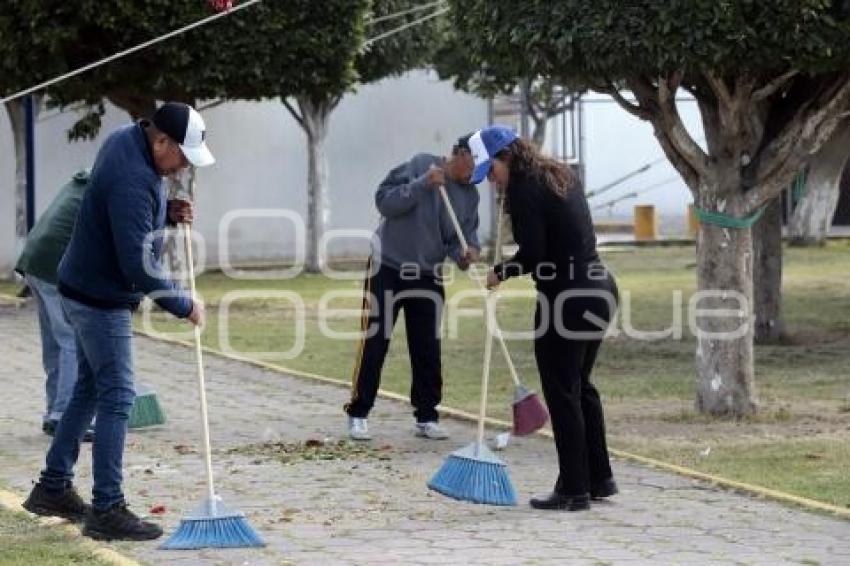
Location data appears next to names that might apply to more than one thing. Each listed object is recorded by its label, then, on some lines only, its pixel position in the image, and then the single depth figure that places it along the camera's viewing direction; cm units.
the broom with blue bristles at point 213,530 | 1422
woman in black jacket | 1612
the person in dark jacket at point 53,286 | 1909
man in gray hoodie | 2047
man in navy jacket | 1442
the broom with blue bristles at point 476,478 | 1633
